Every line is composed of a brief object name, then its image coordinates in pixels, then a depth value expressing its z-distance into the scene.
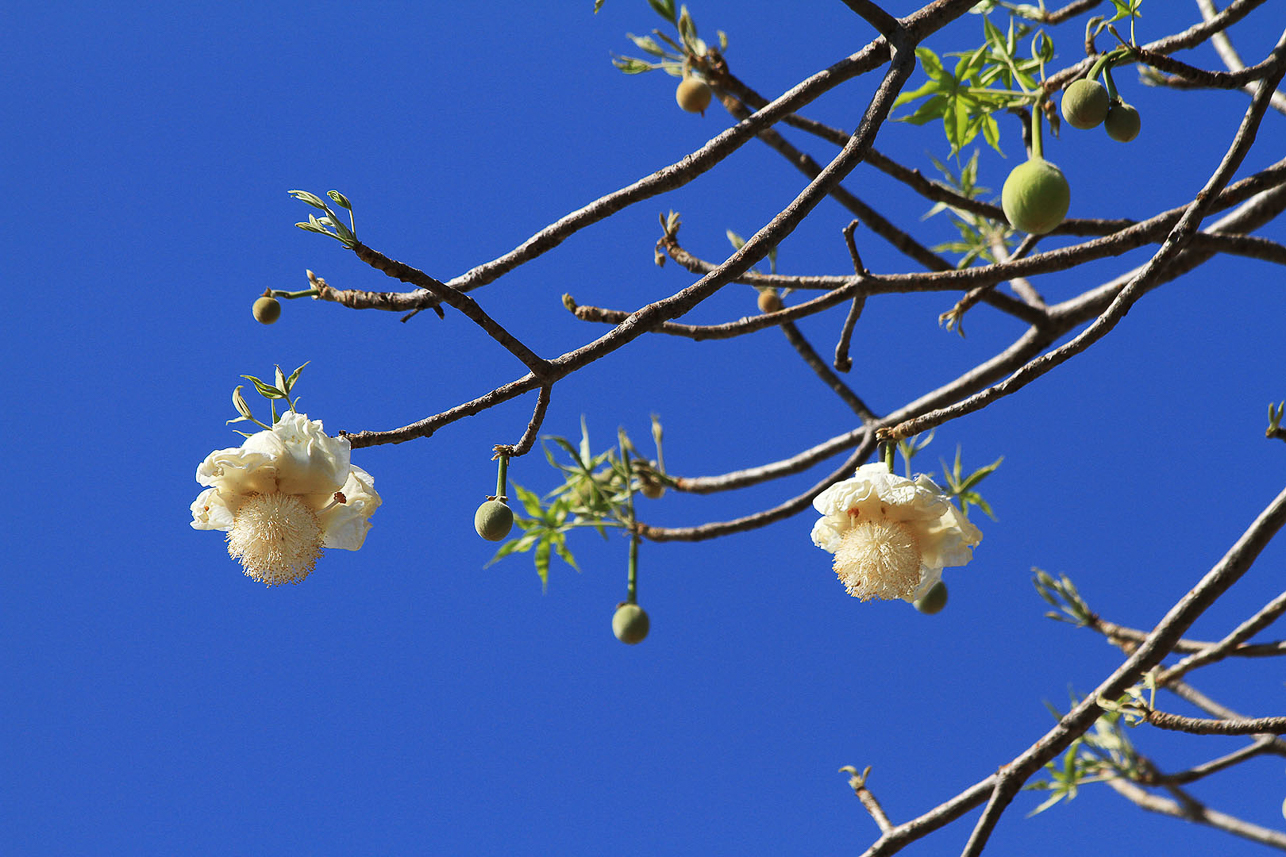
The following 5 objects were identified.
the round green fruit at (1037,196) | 2.95
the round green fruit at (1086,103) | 3.02
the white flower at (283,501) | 2.88
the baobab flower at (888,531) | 2.92
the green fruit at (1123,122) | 3.06
